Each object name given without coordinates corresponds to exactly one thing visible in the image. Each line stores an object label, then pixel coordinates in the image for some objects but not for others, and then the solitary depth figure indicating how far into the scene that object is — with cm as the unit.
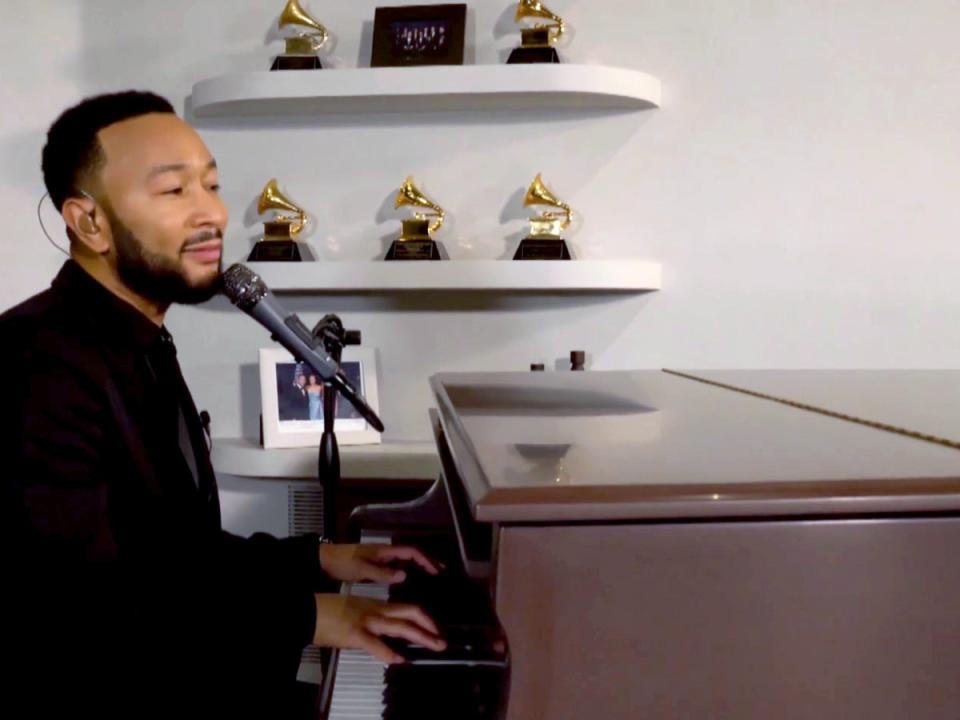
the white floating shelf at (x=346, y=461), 243
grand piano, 75
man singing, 107
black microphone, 147
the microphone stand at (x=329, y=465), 221
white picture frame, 252
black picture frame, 251
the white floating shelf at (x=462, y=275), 244
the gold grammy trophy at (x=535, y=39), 245
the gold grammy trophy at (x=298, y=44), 250
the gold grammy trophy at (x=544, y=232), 250
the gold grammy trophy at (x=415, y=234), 250
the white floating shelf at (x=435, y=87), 238
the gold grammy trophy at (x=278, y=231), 253
